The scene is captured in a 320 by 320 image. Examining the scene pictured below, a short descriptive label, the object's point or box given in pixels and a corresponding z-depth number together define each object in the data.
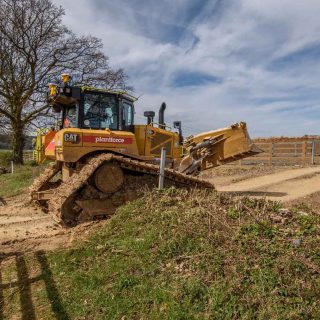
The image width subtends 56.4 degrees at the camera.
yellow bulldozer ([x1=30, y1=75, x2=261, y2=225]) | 6.70
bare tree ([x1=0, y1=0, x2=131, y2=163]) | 19.11
